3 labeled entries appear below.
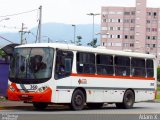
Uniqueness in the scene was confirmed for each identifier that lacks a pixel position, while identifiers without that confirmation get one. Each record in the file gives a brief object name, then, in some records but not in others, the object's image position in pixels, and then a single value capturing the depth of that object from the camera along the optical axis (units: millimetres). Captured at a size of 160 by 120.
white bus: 24562
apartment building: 164125
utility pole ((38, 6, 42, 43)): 47738
